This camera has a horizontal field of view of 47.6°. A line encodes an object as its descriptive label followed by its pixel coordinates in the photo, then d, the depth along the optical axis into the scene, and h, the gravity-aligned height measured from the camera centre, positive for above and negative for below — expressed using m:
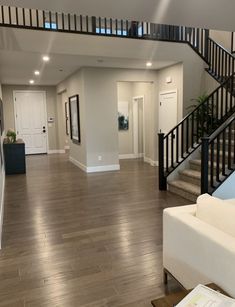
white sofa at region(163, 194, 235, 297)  1.63 -0.84
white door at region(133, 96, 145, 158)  8.84 -0.15
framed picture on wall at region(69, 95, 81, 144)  7.61 +0.12
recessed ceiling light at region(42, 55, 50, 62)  5.48 +1.38
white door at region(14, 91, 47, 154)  10.48 +0.17
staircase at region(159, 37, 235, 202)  4.23 -0.42
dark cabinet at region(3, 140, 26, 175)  6.95 -0.87
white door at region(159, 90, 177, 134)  6.88 +0.27
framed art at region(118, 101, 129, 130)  8.95 +0.23
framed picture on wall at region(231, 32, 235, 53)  7.03 +2.02
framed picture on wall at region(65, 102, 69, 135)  10.15 +0.08
